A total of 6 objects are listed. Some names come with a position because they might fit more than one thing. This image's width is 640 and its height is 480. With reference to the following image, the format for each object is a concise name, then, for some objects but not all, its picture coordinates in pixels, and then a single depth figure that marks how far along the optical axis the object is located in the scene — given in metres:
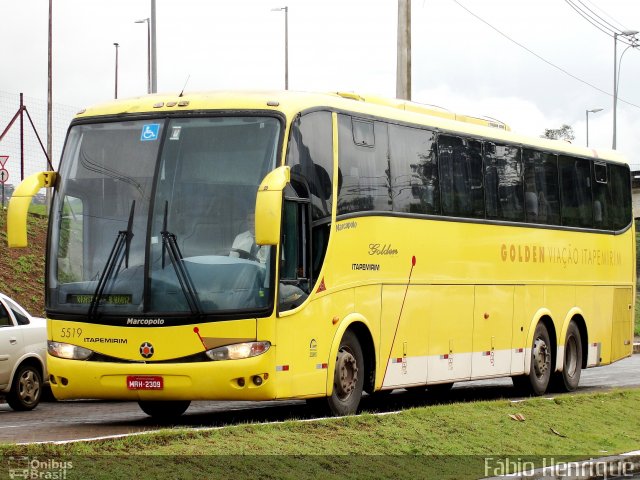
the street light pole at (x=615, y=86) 64.17
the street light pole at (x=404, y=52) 29.25
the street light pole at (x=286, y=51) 79.68
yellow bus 14.55
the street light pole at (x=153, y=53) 27.93
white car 18.73
